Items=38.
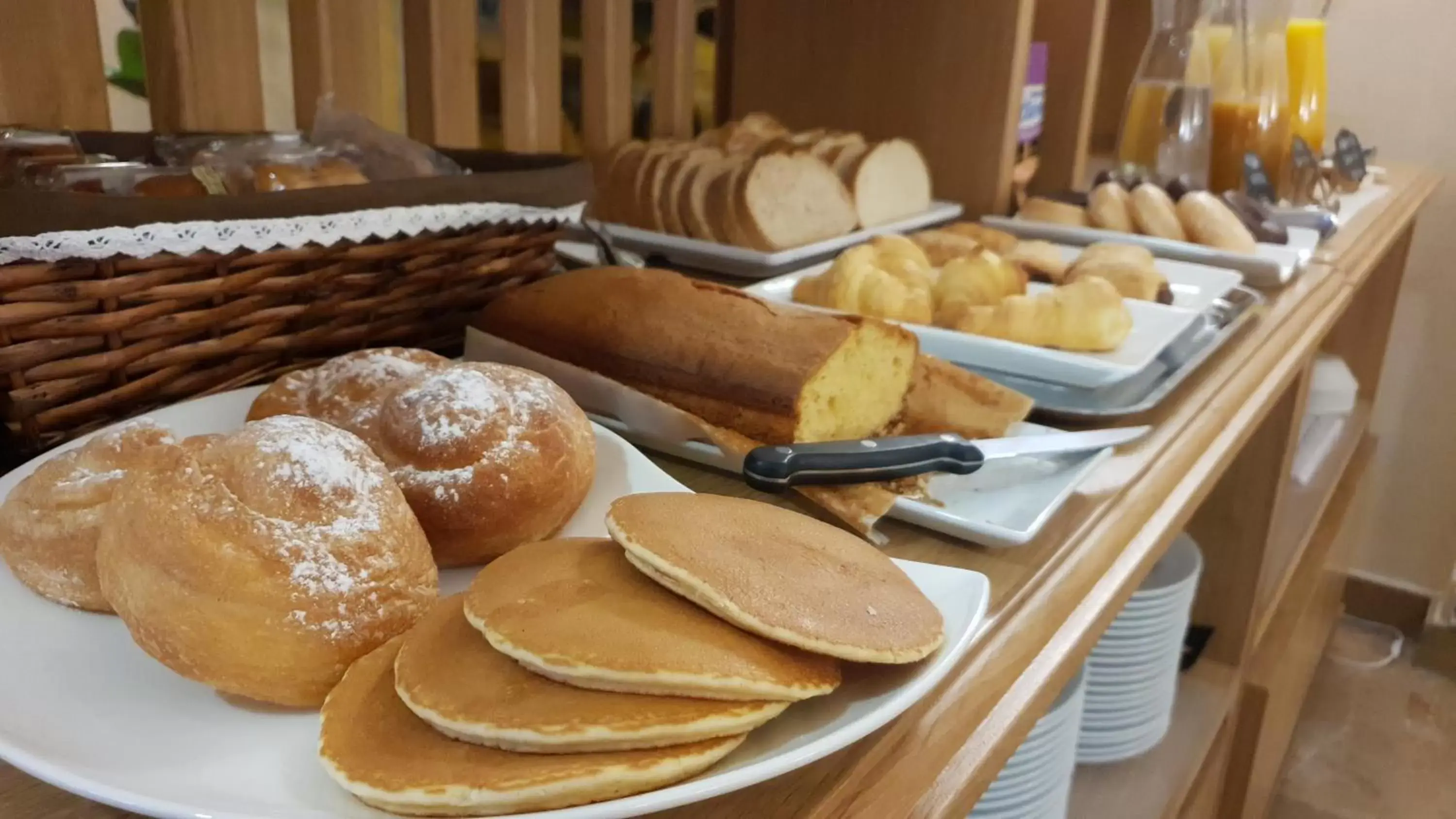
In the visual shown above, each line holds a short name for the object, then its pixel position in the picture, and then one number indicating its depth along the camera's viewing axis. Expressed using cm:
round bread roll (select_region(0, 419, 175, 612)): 44
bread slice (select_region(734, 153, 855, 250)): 117
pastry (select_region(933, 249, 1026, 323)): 95
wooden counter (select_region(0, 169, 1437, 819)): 42
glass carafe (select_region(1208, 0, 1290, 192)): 164
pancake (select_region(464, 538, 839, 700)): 36
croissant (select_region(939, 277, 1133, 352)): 84
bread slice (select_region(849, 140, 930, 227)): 130
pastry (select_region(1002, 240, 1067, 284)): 110
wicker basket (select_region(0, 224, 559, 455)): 55
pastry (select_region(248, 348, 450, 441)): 55
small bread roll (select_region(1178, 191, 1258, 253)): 122
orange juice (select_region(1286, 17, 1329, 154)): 181
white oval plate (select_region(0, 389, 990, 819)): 34
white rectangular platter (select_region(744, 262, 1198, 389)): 78
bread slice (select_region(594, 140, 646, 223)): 125
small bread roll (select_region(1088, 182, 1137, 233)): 134
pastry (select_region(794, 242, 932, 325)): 92
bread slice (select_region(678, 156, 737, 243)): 121
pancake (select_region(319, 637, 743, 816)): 33
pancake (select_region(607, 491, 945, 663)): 39
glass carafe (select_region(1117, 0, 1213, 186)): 158
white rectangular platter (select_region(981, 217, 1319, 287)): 115
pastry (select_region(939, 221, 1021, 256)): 120
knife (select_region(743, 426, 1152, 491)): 58
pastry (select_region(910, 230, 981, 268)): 113
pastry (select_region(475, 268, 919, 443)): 68
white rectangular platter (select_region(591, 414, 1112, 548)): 58
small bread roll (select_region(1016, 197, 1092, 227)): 134
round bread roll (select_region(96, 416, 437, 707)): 38
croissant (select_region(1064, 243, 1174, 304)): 101
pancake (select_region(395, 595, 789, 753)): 35
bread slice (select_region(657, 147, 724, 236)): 121
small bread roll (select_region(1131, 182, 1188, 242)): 129
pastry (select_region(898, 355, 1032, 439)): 71
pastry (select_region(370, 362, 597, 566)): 49
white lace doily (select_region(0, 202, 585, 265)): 53
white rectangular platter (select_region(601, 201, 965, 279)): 113
